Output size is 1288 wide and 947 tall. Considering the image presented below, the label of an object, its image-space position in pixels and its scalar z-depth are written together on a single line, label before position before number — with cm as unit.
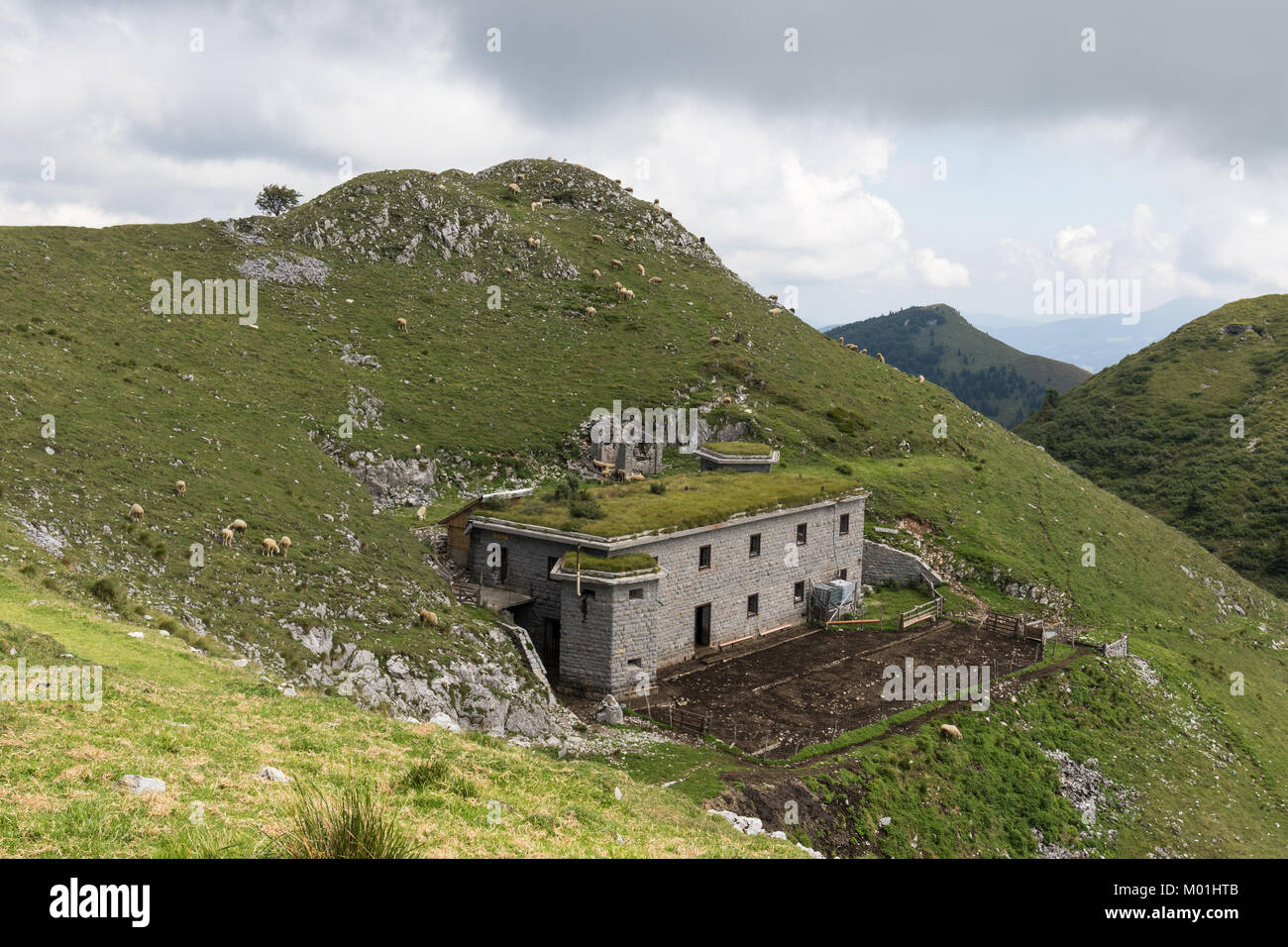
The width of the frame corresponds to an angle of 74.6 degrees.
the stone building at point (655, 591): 3794
